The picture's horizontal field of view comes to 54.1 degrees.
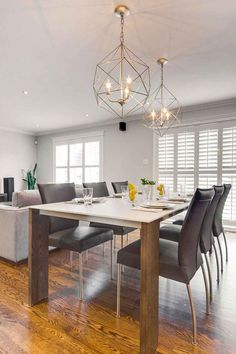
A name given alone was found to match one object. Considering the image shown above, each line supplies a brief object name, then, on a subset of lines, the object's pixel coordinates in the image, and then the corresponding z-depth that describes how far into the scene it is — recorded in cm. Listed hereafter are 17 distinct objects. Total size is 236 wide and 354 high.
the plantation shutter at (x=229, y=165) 429
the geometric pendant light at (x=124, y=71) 208
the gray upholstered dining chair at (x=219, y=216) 245
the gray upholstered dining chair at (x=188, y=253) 147
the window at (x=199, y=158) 434
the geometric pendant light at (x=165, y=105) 309
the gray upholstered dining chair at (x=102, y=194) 258
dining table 133
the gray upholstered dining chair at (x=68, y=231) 202
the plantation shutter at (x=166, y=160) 502
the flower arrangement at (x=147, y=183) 230
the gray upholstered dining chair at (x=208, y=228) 183
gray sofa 267
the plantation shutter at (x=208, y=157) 450
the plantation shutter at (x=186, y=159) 476
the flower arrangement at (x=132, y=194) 217
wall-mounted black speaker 551
